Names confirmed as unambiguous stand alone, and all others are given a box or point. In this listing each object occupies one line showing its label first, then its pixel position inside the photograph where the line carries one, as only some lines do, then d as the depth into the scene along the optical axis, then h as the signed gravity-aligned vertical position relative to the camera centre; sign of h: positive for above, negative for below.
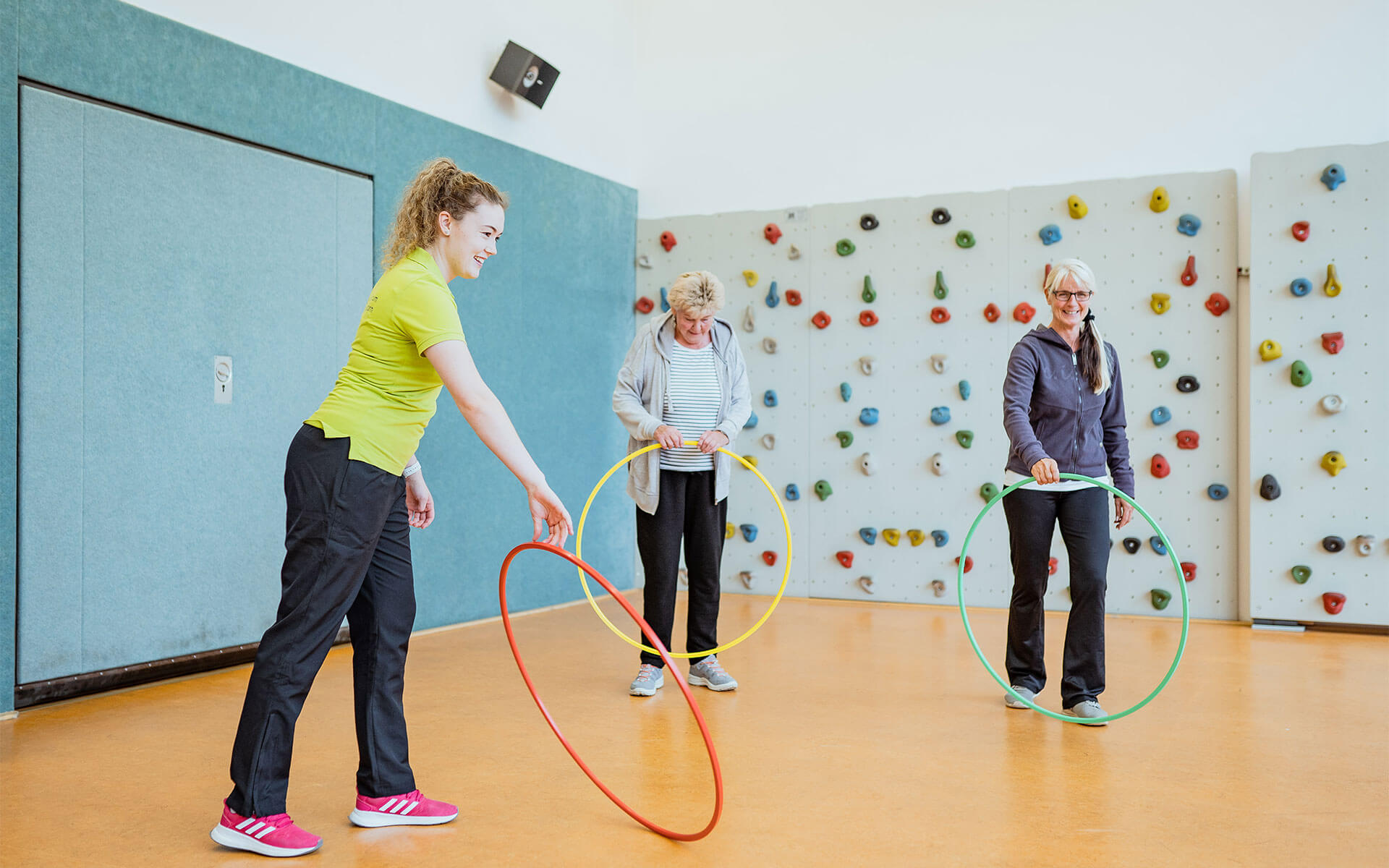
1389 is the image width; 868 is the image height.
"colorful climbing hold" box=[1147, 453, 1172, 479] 5.48 -0.11
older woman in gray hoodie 3.86 -0.02
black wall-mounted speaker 5.56 +2.01
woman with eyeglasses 3.43 -0.05
